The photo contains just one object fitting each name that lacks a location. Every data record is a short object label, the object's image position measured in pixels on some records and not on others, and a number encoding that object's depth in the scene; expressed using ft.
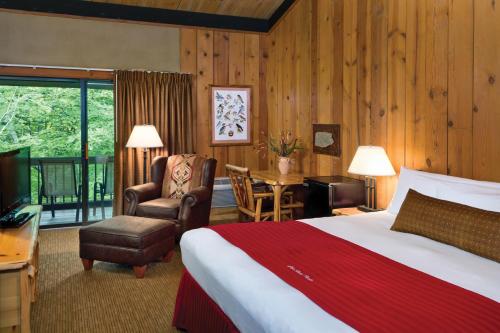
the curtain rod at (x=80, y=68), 16.85
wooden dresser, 7.57
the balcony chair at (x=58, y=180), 17.72
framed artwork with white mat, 20.02
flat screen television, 9.74
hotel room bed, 5.42
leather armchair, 14.80
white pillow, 8.63
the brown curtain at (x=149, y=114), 18.24
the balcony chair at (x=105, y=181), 18.63
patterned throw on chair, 16.80
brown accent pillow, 7.49
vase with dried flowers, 17.63
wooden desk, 15.43
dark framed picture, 15.85
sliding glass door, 17.26
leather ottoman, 12.18
